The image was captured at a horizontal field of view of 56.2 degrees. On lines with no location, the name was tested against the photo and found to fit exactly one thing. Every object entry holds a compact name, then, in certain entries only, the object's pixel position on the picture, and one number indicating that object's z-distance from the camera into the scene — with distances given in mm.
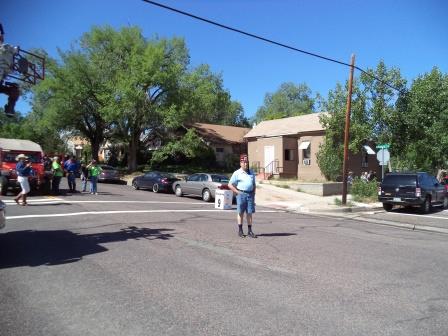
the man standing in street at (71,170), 18781
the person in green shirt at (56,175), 17609
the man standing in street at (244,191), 9617
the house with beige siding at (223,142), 43656
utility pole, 19266
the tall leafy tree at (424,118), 26812
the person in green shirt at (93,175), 18906
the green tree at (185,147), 35219
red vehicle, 17156
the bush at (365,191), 22250
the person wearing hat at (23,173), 13578
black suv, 17672
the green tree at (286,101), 80312
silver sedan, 19859
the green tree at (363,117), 27500
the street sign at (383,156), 22422
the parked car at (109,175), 29639
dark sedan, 23703
